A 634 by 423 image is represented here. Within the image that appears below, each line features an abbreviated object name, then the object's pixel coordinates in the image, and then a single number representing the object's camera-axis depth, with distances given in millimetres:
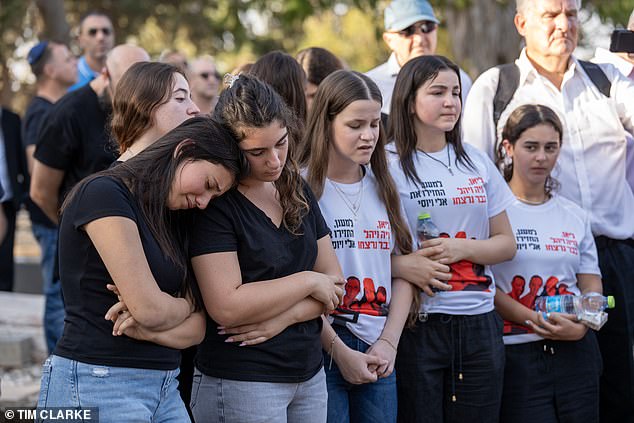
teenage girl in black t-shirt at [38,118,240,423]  2598
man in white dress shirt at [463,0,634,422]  4508
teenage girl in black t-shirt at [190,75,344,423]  2900
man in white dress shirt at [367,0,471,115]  5410
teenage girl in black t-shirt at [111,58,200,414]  3201
